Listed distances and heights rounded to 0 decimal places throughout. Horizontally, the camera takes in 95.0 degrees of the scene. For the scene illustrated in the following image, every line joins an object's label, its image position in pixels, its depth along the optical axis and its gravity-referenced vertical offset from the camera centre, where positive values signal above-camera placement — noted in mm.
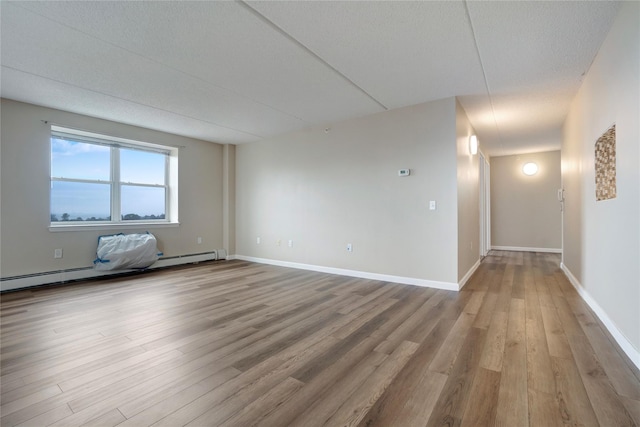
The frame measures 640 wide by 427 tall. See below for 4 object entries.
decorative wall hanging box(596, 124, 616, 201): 2316 +423
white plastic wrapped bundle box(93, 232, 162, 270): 4492 -576
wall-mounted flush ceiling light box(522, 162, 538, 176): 7328 +1168
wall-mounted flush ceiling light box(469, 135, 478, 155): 4739 +1173
